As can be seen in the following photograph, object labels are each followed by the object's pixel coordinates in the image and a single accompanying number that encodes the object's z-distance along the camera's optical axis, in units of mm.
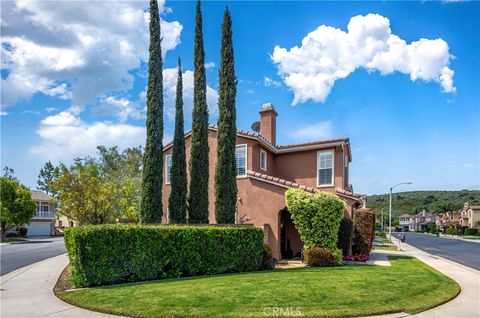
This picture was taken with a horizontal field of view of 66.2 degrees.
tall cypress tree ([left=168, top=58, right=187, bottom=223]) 17078
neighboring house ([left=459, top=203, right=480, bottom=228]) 80738
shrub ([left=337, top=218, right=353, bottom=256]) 18297
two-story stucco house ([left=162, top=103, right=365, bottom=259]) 18688
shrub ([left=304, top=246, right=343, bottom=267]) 16078
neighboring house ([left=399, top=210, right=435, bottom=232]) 113188
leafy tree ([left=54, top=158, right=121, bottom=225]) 22595
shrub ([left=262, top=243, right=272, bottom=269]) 15477
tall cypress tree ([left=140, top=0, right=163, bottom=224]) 16531
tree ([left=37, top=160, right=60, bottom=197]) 85962
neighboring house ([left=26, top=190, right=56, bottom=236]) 57031
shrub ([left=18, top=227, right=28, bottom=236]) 50734
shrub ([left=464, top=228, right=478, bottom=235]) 75562
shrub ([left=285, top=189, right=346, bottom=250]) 16594
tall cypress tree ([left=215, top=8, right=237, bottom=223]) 16531
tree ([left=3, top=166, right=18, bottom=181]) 78875
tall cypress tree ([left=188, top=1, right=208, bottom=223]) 16859
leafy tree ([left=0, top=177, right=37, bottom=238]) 42469
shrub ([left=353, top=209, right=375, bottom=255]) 19578
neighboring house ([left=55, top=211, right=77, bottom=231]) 68119
